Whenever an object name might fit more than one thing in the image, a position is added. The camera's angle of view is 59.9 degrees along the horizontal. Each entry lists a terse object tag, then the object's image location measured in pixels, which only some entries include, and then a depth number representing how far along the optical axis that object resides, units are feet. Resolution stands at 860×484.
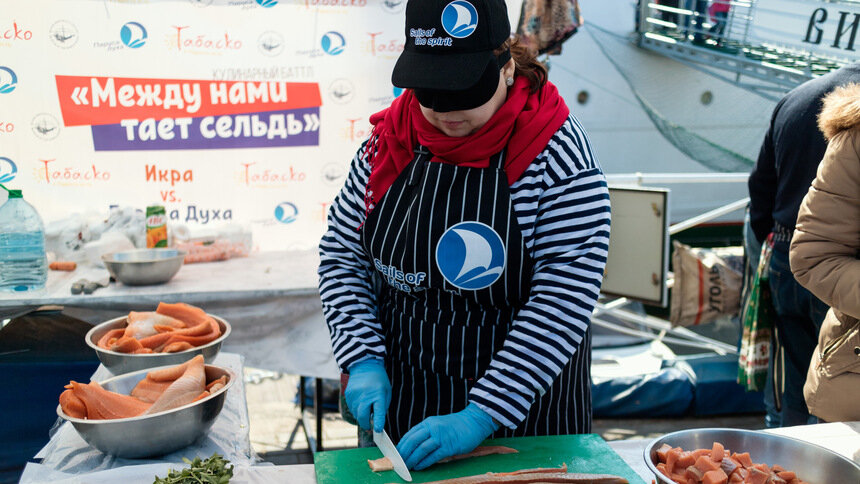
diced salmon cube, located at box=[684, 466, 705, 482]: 5.28
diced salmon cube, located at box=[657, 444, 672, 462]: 5.52
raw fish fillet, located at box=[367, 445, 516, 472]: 6.13
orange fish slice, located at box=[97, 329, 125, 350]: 7.97
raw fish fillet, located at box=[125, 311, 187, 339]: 8.23
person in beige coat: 7.51
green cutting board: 6.09
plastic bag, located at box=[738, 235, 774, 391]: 12.64
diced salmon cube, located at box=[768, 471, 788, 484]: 5.35
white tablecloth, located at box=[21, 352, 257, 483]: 6.26
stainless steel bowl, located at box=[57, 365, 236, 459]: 6.10
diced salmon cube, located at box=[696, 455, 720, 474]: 5.34
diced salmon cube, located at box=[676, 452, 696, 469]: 5.40
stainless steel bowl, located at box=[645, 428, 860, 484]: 5.50
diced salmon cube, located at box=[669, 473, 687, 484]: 5.29
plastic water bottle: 11.81
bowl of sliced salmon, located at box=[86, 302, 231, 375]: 7.70
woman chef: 6.16
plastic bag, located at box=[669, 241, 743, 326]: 15.35
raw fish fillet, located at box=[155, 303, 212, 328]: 8.64
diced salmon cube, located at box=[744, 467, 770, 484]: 5.32
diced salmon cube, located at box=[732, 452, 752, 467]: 5.61
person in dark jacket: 11.24
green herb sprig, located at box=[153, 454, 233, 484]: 5.55
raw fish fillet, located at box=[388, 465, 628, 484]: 5.75
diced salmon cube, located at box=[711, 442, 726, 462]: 5.56
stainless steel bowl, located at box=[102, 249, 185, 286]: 11.68
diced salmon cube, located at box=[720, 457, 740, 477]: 5.38
